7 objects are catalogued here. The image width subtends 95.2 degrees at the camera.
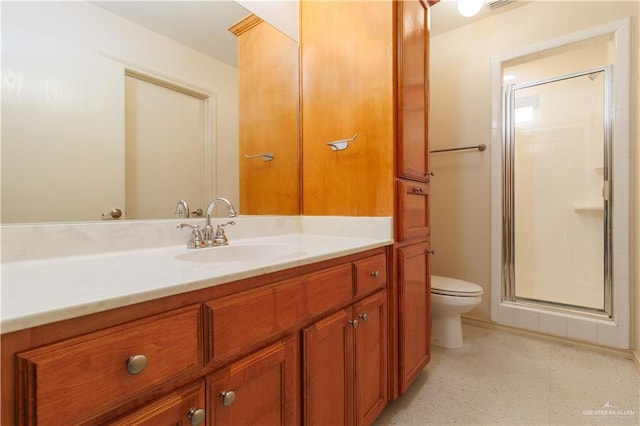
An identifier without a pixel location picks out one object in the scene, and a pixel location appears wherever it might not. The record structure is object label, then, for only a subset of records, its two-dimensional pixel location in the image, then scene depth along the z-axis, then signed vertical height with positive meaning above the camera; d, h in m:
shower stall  1.76 +0.17
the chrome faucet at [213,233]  1.11 -0.08
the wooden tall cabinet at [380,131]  1.28 +0.38
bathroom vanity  0.40 -0.24
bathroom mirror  0.80 +0.35
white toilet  1.77 -0.59
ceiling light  1.74 +1.23
